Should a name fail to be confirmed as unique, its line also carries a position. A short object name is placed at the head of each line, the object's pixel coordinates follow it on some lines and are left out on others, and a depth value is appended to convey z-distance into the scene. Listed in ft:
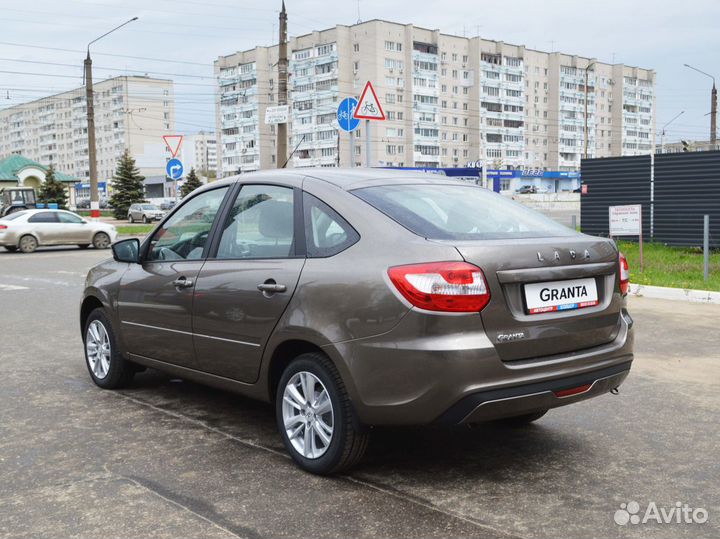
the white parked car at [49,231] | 79.15
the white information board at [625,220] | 44.47
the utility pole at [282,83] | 70.79
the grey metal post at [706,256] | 38.84
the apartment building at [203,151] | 572.92
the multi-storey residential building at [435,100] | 326.44
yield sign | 81.58
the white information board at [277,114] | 56.65
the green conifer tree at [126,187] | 204.64
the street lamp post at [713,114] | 142.41
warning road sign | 41.71
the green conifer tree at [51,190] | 217.15
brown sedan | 11.94
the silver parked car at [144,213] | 170.18
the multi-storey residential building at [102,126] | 433.48
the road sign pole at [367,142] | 40.34
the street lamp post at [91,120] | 100.58
